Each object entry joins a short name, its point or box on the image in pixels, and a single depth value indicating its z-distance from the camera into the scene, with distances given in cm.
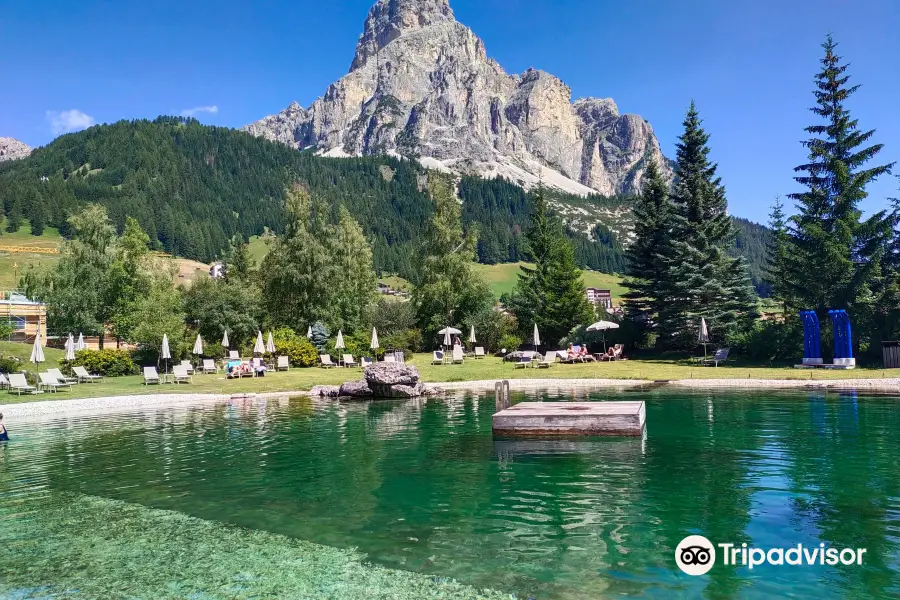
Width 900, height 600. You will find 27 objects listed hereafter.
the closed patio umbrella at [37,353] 2642
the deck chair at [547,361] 3300
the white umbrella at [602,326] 3841
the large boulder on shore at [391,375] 2402
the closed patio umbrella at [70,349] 2978
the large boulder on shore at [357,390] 2453
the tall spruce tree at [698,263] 3531
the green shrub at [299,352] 3725
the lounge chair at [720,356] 3067
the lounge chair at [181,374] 2834
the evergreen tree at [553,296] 4409
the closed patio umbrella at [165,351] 2902
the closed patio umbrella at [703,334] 3067
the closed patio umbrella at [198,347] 3325
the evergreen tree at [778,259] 3811
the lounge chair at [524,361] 3388
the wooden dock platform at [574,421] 1418
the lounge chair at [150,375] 2765
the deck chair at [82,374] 2793
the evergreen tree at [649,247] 3872
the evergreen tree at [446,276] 4694
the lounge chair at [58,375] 2576
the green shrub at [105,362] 3091
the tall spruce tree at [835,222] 2939
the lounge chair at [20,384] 2359
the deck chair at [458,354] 3603
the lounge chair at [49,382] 2502
